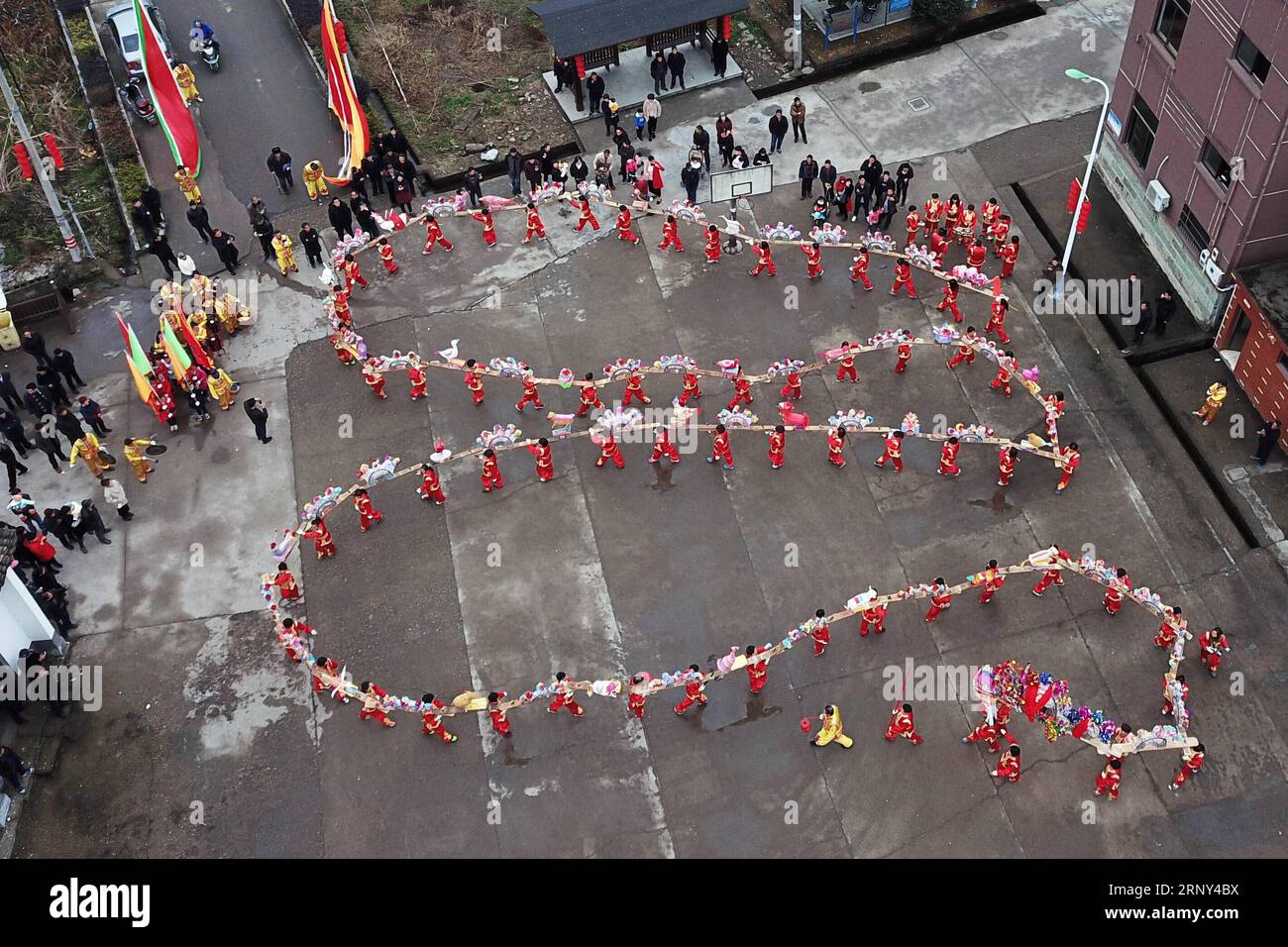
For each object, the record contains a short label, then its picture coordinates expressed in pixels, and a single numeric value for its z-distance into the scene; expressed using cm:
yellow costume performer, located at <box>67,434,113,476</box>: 2328
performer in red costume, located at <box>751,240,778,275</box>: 2641
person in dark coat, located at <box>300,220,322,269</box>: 2723
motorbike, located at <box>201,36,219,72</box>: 3394
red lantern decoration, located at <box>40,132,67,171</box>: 2809
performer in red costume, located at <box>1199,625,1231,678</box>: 1934
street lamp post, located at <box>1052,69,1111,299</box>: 2478
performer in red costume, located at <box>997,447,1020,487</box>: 2194
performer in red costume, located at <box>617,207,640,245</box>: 2780
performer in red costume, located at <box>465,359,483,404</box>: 2394
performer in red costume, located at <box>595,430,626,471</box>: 2305
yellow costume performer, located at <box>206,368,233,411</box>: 2469
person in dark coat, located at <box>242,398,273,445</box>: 2339
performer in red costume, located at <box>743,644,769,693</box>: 1955
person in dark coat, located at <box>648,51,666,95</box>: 3100
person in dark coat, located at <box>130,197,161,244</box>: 2814
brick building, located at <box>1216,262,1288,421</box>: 2233
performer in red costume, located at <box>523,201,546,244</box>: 2802
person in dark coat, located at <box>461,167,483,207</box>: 2846
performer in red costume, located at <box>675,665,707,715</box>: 1941
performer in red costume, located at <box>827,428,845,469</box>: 2264
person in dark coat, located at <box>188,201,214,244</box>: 2769
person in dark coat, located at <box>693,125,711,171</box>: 2870
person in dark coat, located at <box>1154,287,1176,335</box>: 2452
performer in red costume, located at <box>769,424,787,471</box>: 2261
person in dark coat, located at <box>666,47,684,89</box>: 3117
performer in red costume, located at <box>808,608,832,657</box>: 2002
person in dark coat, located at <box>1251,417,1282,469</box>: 2233
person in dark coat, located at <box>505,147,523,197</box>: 2903
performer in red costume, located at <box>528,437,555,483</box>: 2256
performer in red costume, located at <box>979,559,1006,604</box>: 2014
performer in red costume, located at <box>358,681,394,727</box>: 1945
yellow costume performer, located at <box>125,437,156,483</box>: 2345
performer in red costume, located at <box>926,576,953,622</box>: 2009
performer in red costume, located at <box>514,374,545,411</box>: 2411
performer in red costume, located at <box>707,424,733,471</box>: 2264
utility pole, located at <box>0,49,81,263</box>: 2623
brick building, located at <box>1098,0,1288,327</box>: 2203
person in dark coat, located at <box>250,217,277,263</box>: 2741
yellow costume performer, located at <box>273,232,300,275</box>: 2731
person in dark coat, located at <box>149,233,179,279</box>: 2709
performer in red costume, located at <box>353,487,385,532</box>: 2197
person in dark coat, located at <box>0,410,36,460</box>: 2381
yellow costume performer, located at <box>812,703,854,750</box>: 1895
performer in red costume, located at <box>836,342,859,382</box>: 2416
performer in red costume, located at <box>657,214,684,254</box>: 2735
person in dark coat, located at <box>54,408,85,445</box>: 2327
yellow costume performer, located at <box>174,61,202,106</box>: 3262
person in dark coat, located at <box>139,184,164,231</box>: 2858
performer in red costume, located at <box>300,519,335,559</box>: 2194
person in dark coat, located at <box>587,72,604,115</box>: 3080
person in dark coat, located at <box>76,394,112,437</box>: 2377
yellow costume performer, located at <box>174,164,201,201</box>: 2884
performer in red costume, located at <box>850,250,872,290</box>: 2605
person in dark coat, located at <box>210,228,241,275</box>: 2739
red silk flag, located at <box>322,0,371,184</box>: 2912
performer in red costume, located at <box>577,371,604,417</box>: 2381
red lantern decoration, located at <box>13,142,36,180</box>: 2871
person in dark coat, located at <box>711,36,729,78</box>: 3184
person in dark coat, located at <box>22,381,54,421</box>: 2417
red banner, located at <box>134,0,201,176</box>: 2772
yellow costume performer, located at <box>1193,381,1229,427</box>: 2288
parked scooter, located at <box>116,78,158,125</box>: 3275
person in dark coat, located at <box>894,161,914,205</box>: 2731
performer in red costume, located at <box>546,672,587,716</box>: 1920
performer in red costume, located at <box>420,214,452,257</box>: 2794
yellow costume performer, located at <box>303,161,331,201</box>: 2909
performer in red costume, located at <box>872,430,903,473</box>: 2228
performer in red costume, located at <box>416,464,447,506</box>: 2255
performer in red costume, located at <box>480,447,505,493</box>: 2255
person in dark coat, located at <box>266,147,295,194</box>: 2934
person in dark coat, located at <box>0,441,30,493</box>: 2322
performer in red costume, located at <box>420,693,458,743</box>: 1902
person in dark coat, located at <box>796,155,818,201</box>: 2805
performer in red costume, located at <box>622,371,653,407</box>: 2391
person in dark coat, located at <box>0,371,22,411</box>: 2467
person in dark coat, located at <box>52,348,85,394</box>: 2503
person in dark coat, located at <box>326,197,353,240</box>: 2762
